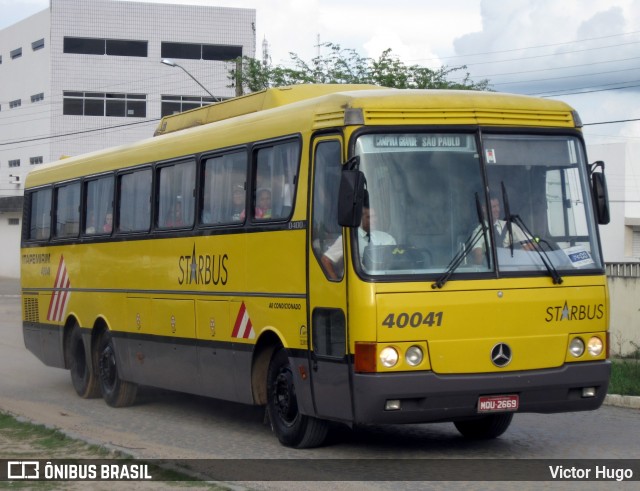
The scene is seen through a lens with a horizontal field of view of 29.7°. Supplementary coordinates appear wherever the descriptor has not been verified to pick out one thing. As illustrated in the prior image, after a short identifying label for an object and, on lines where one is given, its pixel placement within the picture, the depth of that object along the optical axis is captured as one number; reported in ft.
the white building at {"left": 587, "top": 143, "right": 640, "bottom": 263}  203.92
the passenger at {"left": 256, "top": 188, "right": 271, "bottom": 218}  37.45
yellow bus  31.53
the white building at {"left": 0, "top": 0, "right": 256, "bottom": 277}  220.02
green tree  121.08
